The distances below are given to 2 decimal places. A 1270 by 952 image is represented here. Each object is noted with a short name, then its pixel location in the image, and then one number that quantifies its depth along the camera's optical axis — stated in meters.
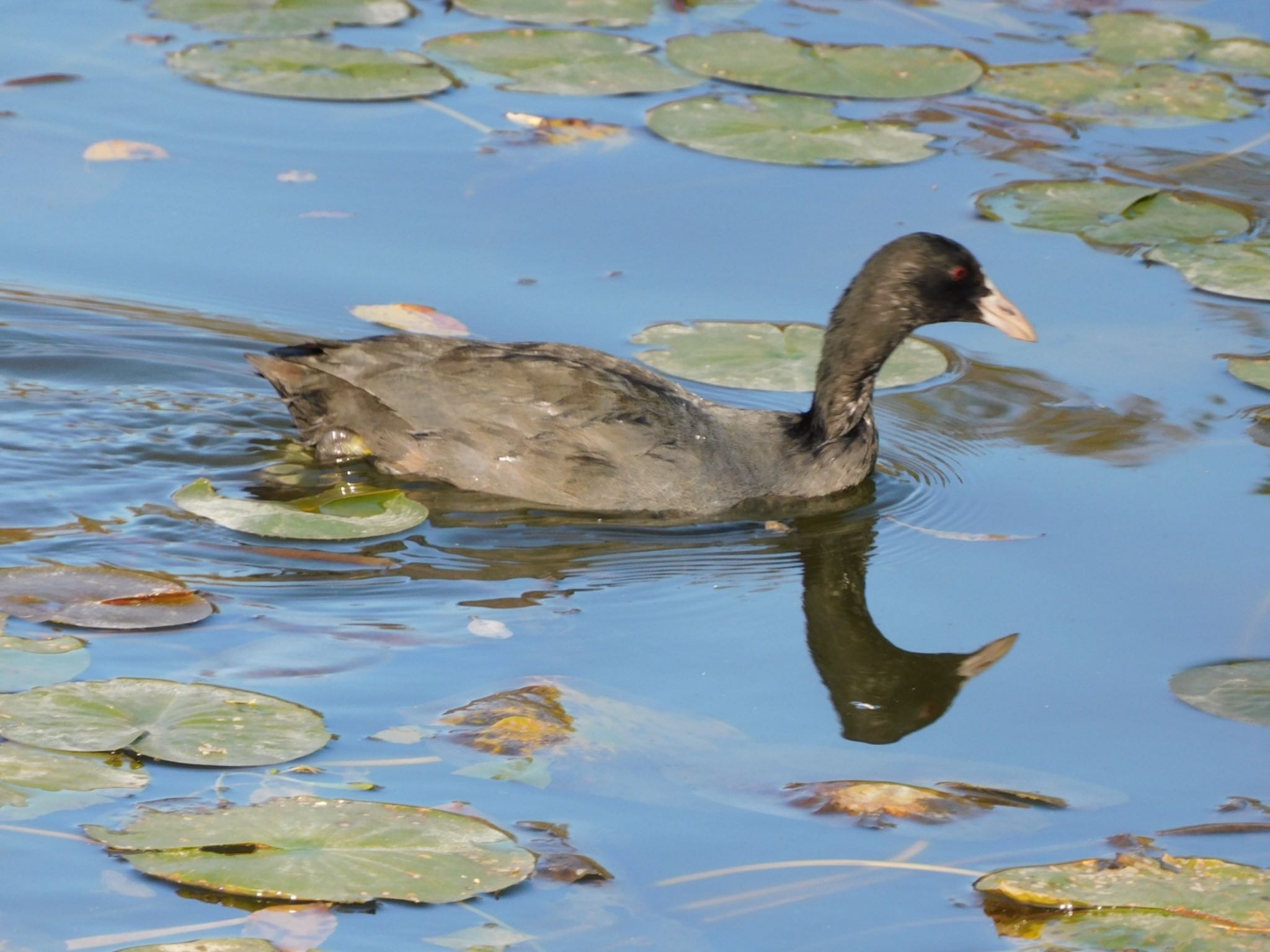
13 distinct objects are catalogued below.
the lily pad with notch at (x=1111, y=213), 13.87
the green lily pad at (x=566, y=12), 17.34
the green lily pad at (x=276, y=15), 16.56
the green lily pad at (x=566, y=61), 15.97
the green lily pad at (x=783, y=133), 14.64
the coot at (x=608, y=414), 10.47
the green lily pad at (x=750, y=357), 11.67
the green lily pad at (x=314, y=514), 9.59
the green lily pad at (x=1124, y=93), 16.11
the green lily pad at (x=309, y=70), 15.37
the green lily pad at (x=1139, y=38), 17.50
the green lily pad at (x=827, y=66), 16.05
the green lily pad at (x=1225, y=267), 13.12
